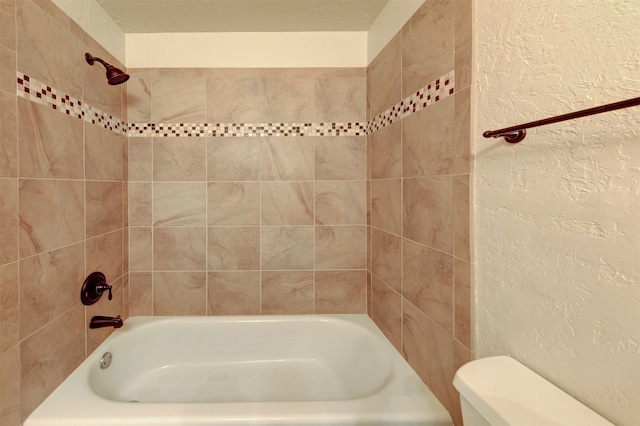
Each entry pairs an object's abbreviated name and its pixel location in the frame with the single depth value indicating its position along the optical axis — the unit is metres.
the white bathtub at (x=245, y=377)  0.91
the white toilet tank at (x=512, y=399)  0.51
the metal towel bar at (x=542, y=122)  0.43
